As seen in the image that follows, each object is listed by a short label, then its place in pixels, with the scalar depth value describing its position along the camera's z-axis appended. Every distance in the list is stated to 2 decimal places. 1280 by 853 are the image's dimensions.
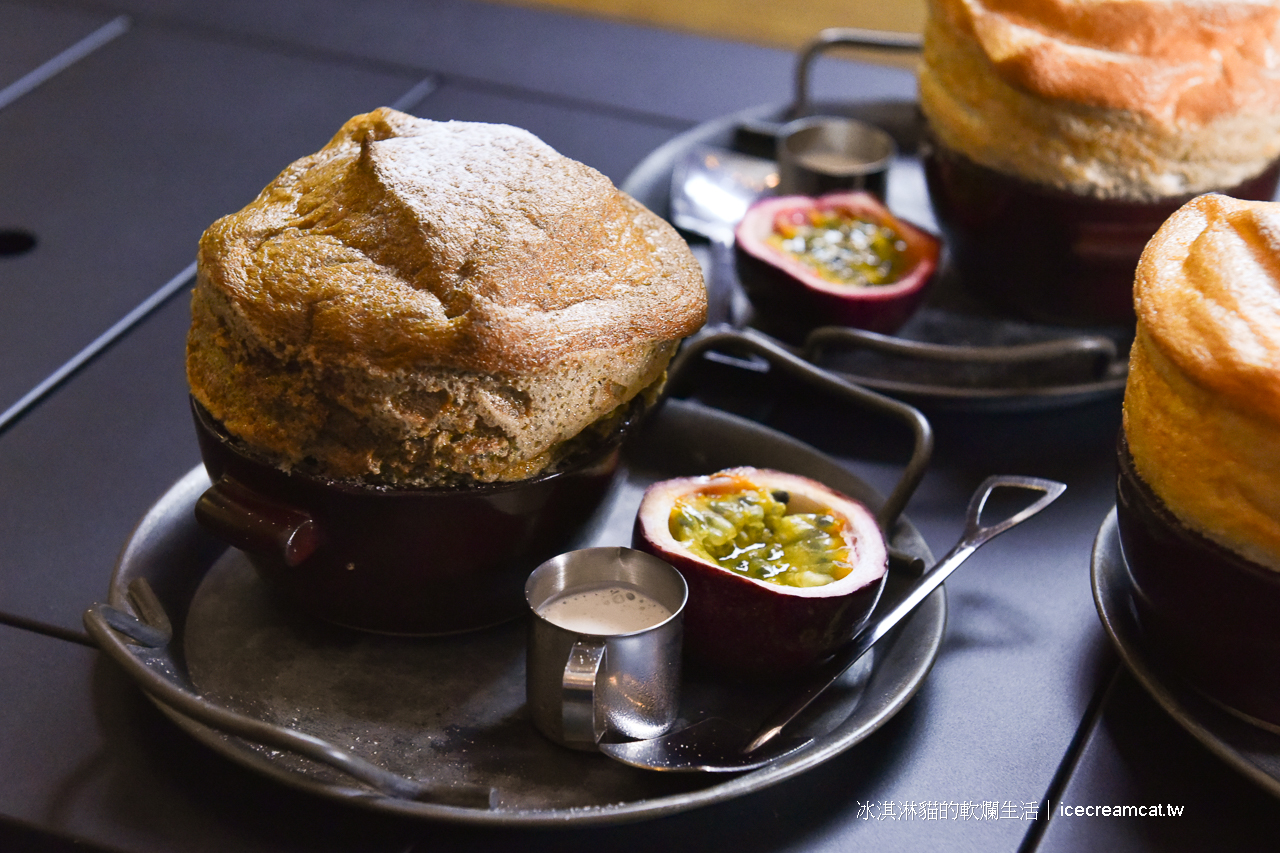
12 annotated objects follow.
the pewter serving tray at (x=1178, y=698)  0.84
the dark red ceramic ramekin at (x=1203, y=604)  0.84
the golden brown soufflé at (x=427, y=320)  0.85
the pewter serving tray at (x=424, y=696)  0.84
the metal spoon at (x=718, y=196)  1.04
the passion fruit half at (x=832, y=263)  0.99
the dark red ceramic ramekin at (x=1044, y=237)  0.98
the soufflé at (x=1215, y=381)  0.83
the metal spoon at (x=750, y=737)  0.85
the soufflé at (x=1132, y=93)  0.96
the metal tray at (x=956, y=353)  0.97
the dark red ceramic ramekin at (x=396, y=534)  0.86
